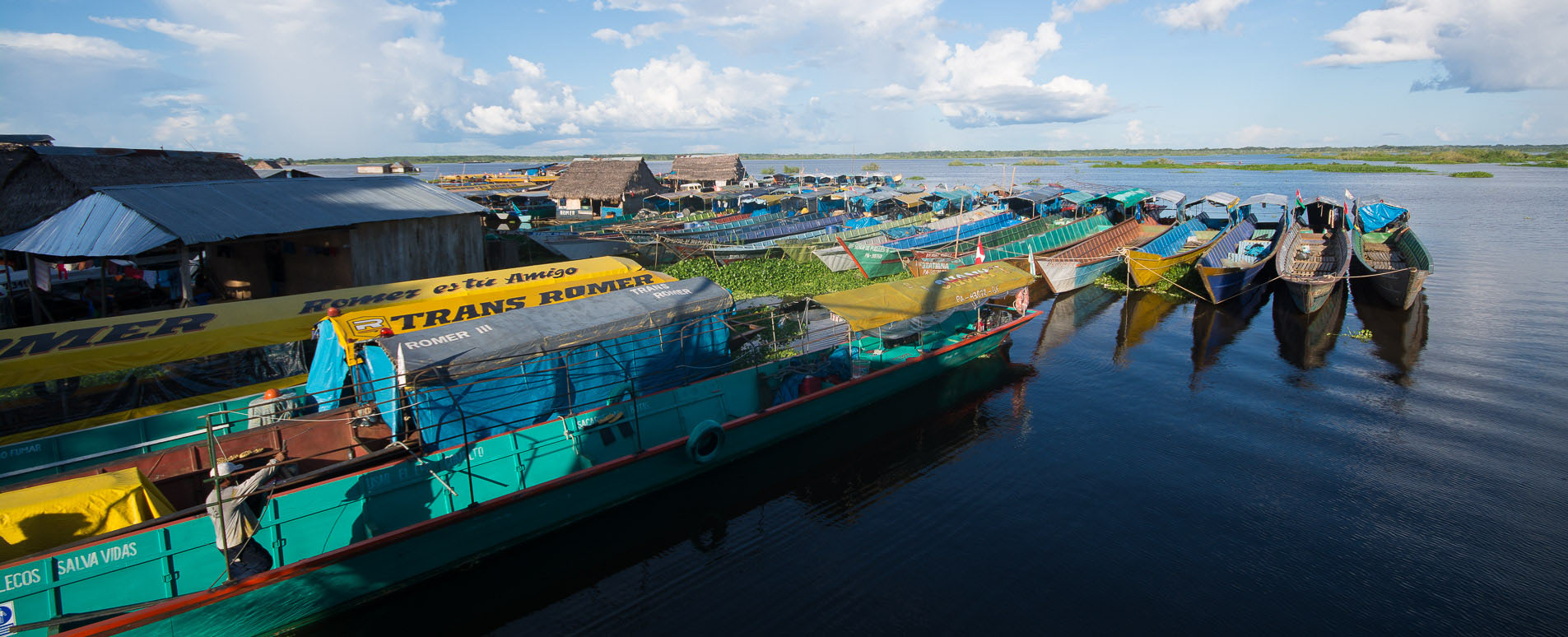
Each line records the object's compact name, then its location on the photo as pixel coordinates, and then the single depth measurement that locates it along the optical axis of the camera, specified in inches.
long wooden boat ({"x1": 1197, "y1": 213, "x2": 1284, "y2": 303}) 916.0
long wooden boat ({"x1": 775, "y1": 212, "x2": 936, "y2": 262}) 1068.5
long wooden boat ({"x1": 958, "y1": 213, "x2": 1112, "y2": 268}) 1113.4
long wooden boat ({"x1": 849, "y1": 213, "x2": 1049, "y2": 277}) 1000.9
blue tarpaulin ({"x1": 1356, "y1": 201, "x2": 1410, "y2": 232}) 1193.4
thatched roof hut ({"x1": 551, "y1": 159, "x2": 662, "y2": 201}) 1626.5
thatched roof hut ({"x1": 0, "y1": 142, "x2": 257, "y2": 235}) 686.5
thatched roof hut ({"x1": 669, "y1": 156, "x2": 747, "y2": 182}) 2210.9
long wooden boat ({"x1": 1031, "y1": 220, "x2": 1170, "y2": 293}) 1029.2
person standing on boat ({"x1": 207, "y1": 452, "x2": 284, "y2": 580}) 296.8
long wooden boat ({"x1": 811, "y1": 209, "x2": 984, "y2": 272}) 1019.9
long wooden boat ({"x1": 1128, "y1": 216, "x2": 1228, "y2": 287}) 1028.5
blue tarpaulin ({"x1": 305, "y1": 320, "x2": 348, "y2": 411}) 426.2
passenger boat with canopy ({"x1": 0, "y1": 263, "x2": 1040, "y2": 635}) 295.6
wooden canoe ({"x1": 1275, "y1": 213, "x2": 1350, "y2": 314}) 863.7
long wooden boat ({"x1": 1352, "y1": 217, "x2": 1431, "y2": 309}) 877.2
